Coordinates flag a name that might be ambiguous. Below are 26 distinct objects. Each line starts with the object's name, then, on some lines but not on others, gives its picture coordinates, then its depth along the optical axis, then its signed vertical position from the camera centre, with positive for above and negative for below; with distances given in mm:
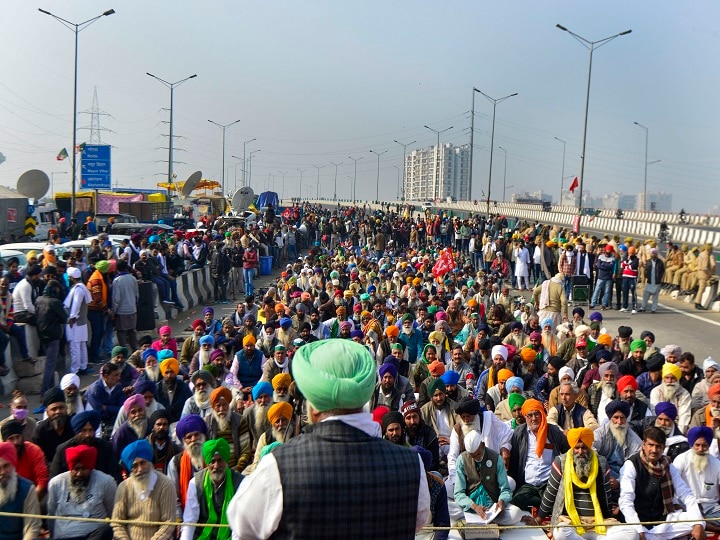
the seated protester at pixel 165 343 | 10844 -1806
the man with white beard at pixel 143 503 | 5895 -2160
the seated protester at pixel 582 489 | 6344 -2074
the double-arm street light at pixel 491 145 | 49294 +5155
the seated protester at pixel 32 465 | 6324 -2058
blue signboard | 37625 +1817
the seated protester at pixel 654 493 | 6359 -2090
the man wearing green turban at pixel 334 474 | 2295 -745
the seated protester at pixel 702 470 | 6719 -1995
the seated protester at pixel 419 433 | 7164 -1899
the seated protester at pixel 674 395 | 8656 -1787
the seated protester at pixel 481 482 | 6605 -2155
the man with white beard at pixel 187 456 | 6473 -1992
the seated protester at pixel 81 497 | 5855 -2132
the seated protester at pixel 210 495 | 5914 -2079
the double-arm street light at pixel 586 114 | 34062 +4828
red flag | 38762 +2034
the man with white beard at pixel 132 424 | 7172 -1989
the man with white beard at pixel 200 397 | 8312 -1928
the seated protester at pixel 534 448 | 7328 -2039
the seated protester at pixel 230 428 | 7555 -2047
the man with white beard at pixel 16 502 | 5629 -2091
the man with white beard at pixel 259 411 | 7723 -1918
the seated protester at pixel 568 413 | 8031 -1864
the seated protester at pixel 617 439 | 7461 -1955
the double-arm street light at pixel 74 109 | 34406 +4268
